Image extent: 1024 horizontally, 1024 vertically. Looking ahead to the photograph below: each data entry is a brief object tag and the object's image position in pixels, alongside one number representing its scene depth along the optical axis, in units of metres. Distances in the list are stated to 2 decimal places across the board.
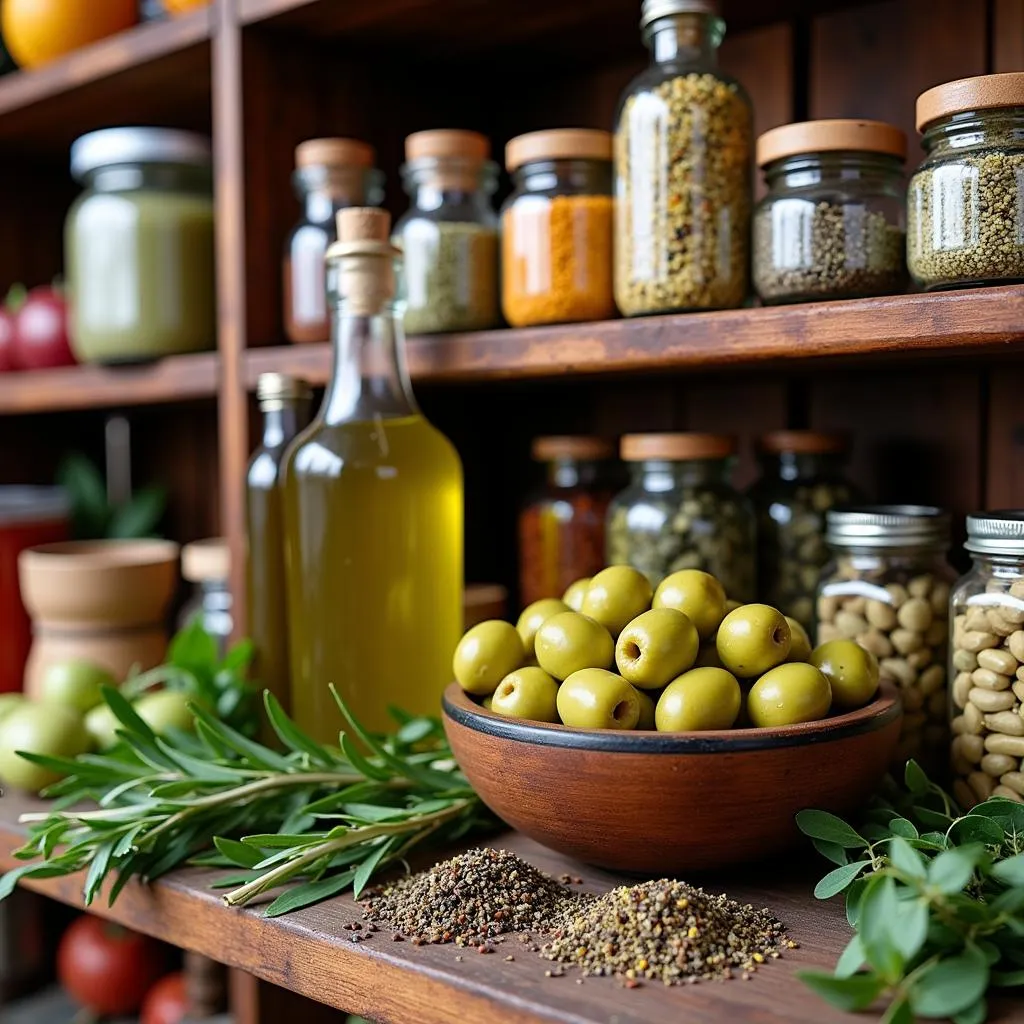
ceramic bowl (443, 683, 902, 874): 0.63
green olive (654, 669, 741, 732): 0.66
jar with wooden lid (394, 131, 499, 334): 0.96
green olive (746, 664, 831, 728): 0.66
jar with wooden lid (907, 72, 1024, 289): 0.68
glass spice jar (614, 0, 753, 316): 0.82
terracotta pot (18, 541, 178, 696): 1.13
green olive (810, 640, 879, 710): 0.70
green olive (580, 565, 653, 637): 0.74
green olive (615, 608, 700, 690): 0.68
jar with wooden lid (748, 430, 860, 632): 0.94
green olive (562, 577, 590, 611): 0.81
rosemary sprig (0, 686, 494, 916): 0.71
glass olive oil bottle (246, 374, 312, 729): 1.00
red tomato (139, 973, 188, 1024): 1.30
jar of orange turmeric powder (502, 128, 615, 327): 0.89
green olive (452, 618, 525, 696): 0.74
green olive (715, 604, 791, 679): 0.69
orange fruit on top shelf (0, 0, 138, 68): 1.24
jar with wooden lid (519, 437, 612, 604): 1.03
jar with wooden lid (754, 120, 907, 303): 0.77
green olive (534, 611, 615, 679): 0.71
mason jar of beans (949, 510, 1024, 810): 0.72
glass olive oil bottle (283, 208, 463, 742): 0.91
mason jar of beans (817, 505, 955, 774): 0.81
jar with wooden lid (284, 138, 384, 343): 1.03
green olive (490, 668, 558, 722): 0.69
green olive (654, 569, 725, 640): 0.72
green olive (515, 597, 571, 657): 0.78
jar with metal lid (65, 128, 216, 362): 1.17
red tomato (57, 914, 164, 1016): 1.38
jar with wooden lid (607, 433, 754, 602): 0.91
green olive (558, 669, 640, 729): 0.66
